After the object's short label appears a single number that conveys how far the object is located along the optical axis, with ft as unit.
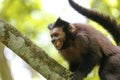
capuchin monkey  34.73
